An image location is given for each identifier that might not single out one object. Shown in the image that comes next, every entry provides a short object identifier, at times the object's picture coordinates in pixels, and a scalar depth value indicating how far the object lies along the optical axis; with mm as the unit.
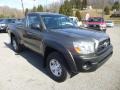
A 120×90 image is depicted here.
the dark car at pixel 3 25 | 9185
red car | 9390
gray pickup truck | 2162
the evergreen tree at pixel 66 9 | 25337
